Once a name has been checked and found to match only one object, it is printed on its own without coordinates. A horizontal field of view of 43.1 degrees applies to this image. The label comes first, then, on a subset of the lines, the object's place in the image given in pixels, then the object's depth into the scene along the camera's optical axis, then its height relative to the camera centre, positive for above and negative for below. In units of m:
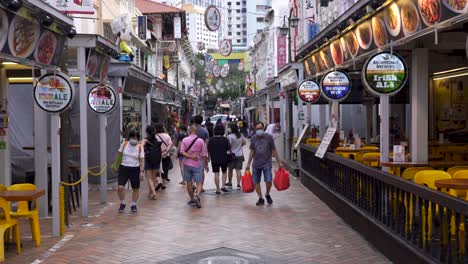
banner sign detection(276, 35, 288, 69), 40.56 +4.63
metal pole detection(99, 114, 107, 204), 12.66 -0.75
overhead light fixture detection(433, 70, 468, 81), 14.15 +1.04
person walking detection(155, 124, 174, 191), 14.66 -0.62
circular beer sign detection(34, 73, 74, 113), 9.03 +0.44
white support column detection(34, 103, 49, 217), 10.64 -0.58
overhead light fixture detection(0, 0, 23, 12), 6.73 +1.36
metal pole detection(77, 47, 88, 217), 10.63 -0.08
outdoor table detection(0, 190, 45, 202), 7.79 -0.99
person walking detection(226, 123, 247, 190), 14.54 -0.67
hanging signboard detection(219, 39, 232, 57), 35.12 +4.28
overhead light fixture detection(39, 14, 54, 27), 8.22 +1.43
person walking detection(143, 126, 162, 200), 13.22 -0.79
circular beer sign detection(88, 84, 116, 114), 12.40 +0.45
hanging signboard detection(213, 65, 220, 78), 44.62 +3.64
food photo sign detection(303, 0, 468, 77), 6.73 +1.31
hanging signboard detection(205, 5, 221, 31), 25.08 +4.32
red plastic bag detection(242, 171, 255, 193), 12.09 -1.33
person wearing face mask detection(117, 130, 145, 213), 11.37 -0.87
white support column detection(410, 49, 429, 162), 9.53 +0.27
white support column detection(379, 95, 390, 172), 9.20 -0.22
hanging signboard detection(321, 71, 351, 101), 12.83 +0.71
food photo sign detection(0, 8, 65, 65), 7.25 +1.13
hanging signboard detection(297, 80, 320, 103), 16.05 +0.73
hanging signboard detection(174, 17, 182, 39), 43.50 +6.88
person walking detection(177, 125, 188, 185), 16.39 -0.38
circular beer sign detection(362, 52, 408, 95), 8.45 +0.63
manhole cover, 7.36 -1.77
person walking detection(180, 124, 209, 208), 11.90 -0.83
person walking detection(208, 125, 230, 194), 14.07 -0.81
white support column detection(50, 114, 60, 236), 9.23 -0.56
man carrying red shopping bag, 11.99 -0.80
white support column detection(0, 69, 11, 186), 10.62 -0.61
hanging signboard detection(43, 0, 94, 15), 13.06 +2.60
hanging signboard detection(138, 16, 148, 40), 31.45 +4.94
